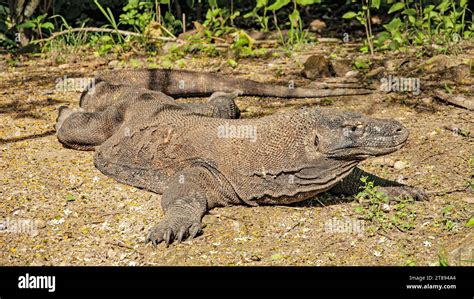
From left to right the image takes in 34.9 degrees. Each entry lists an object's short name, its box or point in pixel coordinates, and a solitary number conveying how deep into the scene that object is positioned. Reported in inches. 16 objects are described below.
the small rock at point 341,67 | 305.7
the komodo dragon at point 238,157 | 186.1
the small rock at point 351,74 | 303.0
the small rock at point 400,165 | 222.5
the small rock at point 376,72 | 299.9
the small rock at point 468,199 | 196.2
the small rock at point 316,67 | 304.2
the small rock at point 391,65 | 304.1
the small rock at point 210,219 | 193.3
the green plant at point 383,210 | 186.4
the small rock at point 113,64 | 340.8
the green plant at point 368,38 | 310.7
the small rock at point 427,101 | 267.3
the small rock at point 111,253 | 177.3
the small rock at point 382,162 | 225.9
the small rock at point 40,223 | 191.3
